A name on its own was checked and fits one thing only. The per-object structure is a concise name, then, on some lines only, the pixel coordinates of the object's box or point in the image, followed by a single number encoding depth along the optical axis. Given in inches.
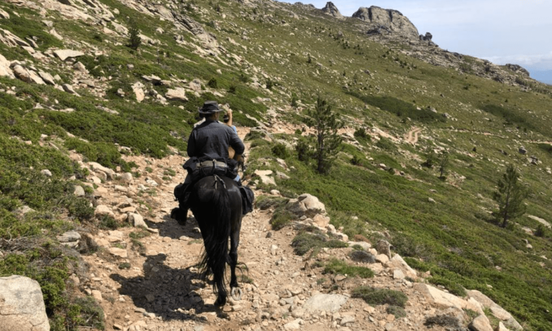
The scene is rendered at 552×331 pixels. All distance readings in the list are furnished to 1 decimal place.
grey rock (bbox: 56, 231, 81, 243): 254.9
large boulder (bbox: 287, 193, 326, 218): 465.7
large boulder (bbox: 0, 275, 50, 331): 154.5
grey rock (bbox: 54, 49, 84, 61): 950.4
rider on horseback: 264.7
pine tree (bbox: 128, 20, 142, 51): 1430.9
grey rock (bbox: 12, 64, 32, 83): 669.9
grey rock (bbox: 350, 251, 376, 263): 327.0
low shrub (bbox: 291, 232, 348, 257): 358.9
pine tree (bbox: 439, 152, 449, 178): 1610.5
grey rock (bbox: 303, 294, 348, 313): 258.7
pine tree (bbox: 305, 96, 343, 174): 1070.4
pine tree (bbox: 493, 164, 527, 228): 1224.2
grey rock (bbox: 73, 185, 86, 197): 343.4
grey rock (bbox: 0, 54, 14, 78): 626.4
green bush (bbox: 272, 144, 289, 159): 950.9
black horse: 240.4
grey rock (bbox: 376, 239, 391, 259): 377.4
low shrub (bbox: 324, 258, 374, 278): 296.8
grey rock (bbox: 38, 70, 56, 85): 739.4
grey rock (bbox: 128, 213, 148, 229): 357.4
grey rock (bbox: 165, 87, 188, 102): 1120.7
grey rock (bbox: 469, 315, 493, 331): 229.7
